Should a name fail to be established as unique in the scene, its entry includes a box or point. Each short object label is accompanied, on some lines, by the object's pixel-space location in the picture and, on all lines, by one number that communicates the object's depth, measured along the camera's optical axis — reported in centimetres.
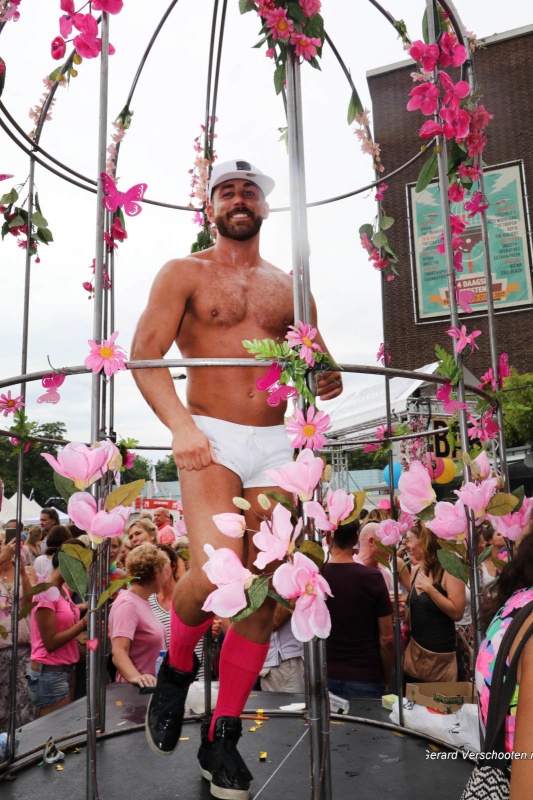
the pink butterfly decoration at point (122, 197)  146
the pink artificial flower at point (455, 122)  169
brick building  1557
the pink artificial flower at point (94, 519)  125
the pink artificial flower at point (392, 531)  217
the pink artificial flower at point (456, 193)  202
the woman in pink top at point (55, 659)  319
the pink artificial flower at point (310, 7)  150
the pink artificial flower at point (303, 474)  122
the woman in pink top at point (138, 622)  310
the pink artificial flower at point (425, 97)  163
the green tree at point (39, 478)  2925
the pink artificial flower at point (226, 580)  114
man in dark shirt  302
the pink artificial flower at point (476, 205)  209
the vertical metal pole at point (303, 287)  123
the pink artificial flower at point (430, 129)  167
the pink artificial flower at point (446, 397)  176
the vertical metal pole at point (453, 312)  159
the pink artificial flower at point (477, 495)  155
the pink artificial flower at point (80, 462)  128
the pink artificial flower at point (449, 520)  160
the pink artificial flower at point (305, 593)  111
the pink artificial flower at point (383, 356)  256
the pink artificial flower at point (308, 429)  129
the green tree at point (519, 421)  1121
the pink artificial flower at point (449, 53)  166
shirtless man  171
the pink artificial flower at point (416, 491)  163
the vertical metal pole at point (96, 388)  124
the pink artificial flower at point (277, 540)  115
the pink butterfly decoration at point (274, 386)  135
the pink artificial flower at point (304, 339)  131
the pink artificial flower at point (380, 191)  261
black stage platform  173
